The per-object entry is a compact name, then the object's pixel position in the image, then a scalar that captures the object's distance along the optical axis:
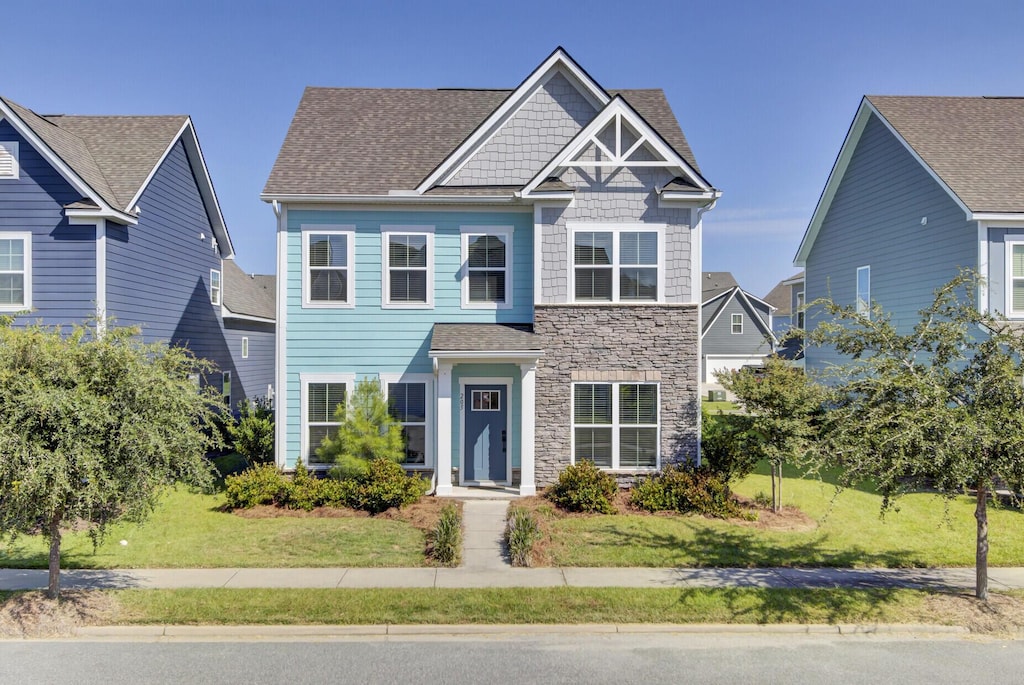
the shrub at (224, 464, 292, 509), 13.12
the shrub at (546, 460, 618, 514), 12.76
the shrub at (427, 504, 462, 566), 10.14
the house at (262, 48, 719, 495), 14.34
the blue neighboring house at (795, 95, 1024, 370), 14.91
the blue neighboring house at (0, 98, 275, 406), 14.62
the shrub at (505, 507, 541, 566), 10.08
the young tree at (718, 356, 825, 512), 12.38
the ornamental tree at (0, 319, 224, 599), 7.67
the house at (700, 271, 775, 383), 45.00
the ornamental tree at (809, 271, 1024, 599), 7.86
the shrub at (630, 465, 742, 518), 12.72
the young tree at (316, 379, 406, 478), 13.64
